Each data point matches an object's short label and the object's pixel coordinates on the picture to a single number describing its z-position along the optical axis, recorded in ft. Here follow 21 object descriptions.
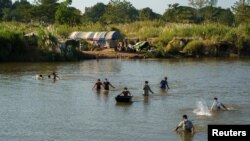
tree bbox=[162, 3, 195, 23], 364.17
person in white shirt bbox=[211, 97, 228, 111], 102.45
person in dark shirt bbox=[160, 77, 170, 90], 131.13
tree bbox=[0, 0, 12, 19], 465.47
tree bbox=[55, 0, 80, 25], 292.81
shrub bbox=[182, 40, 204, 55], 248.52
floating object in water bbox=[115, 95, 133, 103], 111.14
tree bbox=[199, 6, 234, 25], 391.45
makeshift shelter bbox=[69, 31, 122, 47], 253.44
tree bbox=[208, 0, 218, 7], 399.85
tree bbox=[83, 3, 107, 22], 552.00
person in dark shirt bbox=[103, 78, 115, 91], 130.31
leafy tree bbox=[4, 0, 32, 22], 342.19
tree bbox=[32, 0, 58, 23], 333.42
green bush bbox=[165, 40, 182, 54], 247.29
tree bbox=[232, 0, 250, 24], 346.21
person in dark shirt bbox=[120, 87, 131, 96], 112.06
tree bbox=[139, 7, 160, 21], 424.46
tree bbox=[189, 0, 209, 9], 413.14
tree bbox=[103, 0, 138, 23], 383.88
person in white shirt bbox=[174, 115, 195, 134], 82.69
